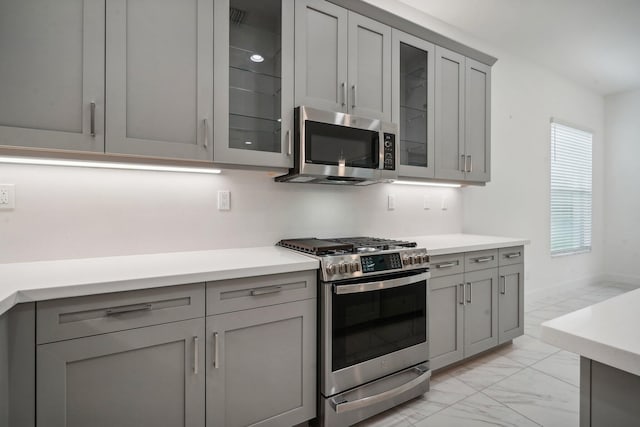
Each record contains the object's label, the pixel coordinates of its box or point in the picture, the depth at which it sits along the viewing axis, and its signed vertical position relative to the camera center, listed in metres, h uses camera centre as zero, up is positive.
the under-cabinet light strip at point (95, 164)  1.57 +0.24
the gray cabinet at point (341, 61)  2.03 +1.01
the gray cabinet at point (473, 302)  2.29 -0.68
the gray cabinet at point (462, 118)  2.70 +0.83
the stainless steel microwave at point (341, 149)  1.99 +0.42
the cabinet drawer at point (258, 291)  1.50 -0.39
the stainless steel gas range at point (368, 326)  1.75 -0.66
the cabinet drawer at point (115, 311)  1.20 -0.40
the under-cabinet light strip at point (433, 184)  2.77 +0.27
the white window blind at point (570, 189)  4.47 +0.37
